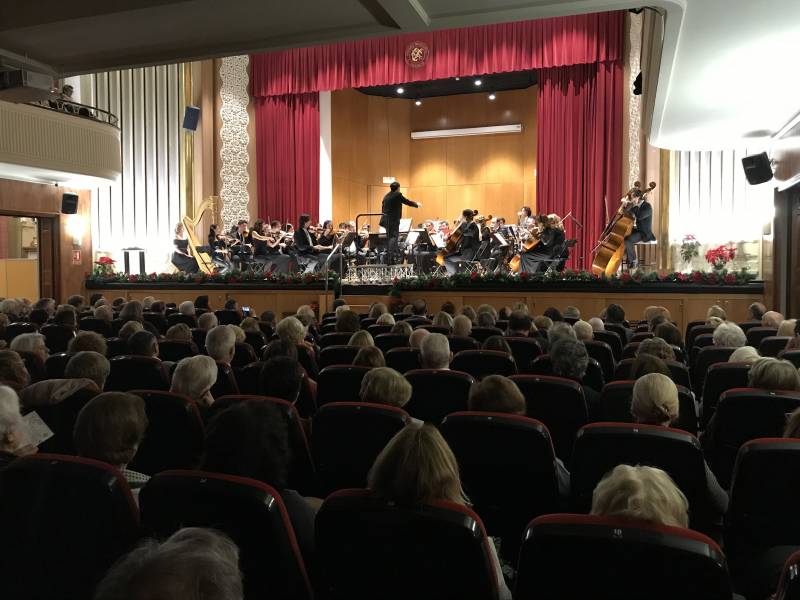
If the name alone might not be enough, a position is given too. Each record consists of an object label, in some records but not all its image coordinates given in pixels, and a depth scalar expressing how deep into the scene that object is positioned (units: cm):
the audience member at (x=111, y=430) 213
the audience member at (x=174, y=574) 90
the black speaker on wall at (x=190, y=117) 1534
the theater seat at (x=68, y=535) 167
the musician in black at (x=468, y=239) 1162
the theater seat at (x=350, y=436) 255
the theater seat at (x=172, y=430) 280
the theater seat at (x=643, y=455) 223
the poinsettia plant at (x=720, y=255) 1270
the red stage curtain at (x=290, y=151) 1658
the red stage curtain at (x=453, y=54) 1370
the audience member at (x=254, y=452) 185
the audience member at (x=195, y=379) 312
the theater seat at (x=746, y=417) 288
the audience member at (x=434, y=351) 388
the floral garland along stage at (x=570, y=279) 925
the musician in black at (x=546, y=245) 1114
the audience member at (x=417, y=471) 158
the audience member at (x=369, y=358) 371
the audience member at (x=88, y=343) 406
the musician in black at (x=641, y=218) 1080
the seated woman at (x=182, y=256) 1404
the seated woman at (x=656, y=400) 263
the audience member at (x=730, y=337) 468
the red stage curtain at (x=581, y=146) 1402
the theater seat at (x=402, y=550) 150
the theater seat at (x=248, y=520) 160
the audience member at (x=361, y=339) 449
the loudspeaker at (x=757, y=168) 912
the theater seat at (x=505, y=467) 236
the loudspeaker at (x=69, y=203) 1297
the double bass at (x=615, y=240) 1088
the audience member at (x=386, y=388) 291
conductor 1187
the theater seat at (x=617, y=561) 130
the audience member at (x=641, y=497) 143
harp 1439
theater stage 914
